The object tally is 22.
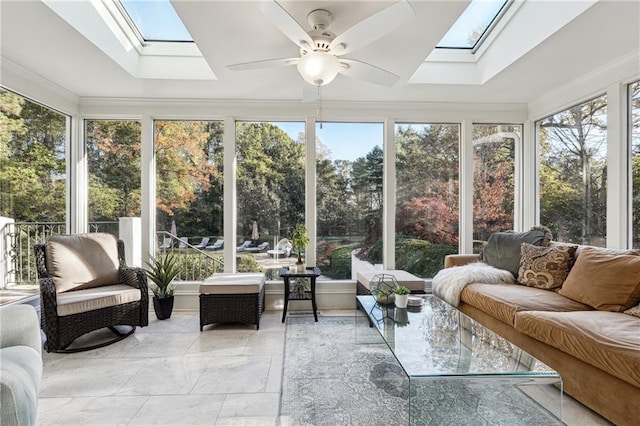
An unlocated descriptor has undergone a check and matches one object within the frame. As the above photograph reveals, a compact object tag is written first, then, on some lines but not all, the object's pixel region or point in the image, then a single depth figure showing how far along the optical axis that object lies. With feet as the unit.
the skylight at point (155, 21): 9.78
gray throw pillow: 11.11
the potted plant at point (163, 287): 12.37
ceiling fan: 6.25
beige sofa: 5.75
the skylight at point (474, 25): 9.95
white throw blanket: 10.63
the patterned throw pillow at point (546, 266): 9.68
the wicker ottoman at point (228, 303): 11.15
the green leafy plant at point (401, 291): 8.79
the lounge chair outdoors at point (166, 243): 13.94
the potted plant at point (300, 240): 12.79
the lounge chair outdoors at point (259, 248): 14.15
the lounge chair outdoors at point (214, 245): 14.02
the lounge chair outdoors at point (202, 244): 14.01
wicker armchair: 9.13
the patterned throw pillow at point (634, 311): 7.21
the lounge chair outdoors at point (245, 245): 14.11
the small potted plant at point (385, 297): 9.15
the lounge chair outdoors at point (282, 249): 14.15
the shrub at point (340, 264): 14.28
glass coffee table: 5.46
